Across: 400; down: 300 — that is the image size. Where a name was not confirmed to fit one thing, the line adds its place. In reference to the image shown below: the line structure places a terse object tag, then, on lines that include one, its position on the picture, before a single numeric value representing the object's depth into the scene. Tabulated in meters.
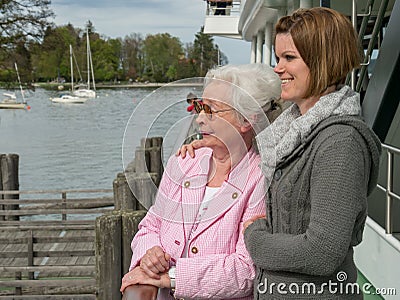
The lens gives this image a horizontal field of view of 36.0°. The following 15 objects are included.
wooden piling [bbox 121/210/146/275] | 3.43
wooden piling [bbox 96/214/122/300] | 3.46
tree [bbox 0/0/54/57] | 25.84
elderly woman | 2.01
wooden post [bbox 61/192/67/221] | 11.05
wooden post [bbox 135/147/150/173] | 2.18
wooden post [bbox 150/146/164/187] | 4.15
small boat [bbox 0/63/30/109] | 62.69
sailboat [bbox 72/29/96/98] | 63.94
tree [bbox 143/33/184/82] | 36.72
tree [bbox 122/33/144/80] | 54.19
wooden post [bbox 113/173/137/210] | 4.79
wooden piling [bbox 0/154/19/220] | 12.32
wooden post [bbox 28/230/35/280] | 7.56
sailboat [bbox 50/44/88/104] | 64.44
